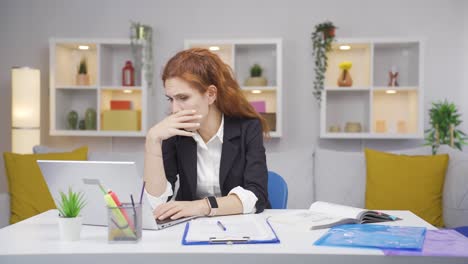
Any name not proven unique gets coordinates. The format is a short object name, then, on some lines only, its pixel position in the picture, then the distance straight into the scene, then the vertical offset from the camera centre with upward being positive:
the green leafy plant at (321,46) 4.59 +0.64
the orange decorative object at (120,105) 4.86 +0.13
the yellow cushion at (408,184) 3.41 -0.40
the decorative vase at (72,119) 4.85 +0.00
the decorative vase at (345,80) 4.61 +0.35
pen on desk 1.48 -0.30
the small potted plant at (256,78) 4.72 +0.37
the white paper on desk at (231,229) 1.35 -0.30
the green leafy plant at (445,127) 4.52 -0.04
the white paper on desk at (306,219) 1.57 -0.30
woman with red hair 1.99 -0.08
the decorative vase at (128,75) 4.84 +0.40
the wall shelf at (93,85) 4.72 +0.30
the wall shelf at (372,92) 4.57 +0.26
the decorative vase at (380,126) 4.68 -0.04
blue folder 1.26 -0.29
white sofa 3.56 -0.35
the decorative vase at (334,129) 4.71 -0.07
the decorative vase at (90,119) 4.79 +0.00
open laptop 1.42 -0.17
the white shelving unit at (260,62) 4.61 +0.52
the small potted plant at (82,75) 4.82 +0.39
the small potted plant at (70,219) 1.35 -0.25
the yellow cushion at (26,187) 3.49 -0.45
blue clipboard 1.28 -0.29
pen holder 1.31 -0.26
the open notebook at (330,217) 1.59 -0.30
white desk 1.18 -0.30
